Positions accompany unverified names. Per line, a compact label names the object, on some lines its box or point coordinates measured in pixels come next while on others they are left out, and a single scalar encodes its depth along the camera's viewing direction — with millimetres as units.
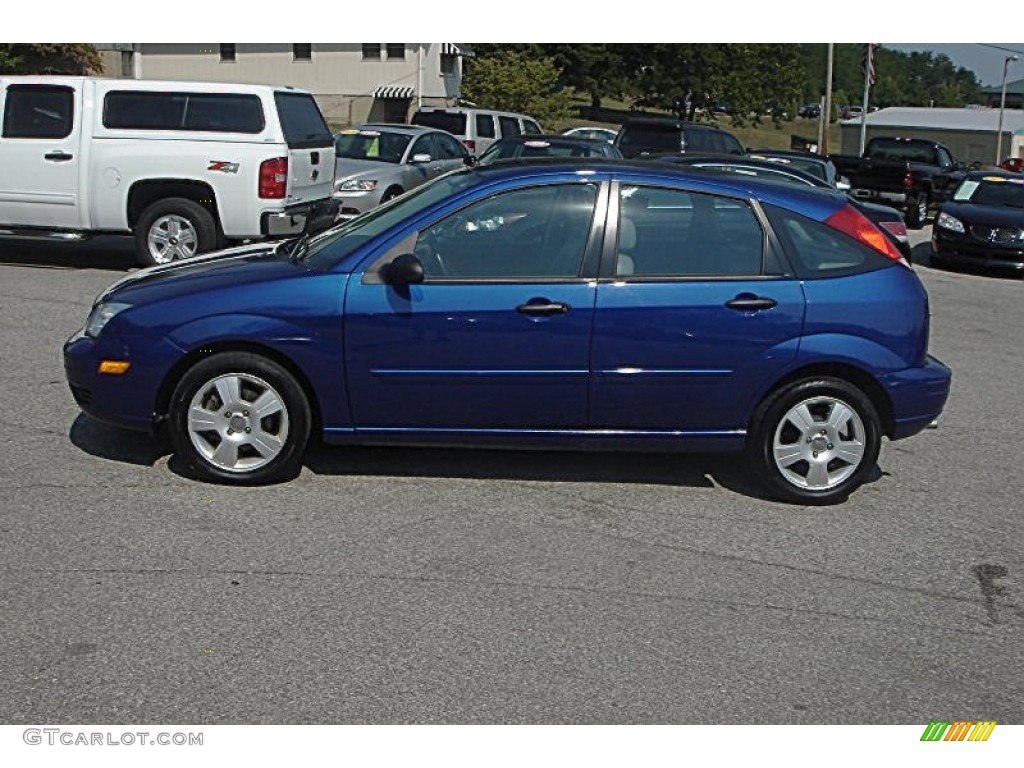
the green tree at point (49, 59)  30586
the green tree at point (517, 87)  47281
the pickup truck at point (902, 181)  23391
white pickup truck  12625
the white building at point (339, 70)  47188
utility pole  42750
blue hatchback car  6020
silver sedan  15984
